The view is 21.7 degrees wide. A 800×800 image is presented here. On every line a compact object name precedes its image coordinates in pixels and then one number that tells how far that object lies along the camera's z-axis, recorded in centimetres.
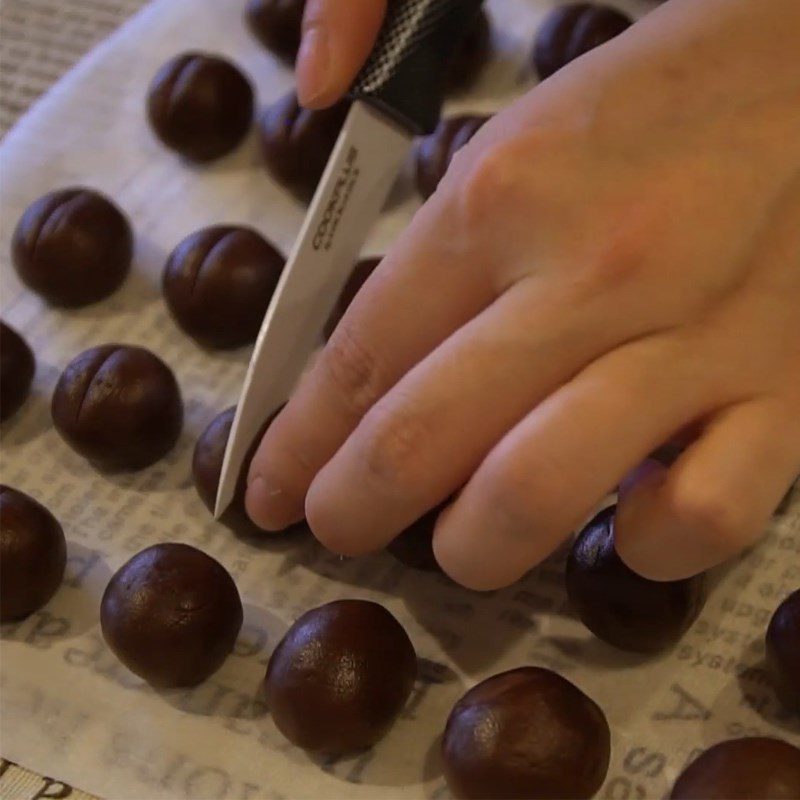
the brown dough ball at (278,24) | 43
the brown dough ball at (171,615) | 34
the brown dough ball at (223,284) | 39
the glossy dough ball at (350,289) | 38
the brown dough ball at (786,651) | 33
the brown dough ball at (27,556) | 35
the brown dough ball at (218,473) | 36
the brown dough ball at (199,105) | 42
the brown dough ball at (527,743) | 32
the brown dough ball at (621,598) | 33
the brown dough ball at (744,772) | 31
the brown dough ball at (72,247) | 40
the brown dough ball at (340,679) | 33
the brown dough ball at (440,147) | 40
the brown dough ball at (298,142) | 41
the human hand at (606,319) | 31
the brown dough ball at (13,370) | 38
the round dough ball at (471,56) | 42
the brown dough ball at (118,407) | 37
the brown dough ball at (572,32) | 41
